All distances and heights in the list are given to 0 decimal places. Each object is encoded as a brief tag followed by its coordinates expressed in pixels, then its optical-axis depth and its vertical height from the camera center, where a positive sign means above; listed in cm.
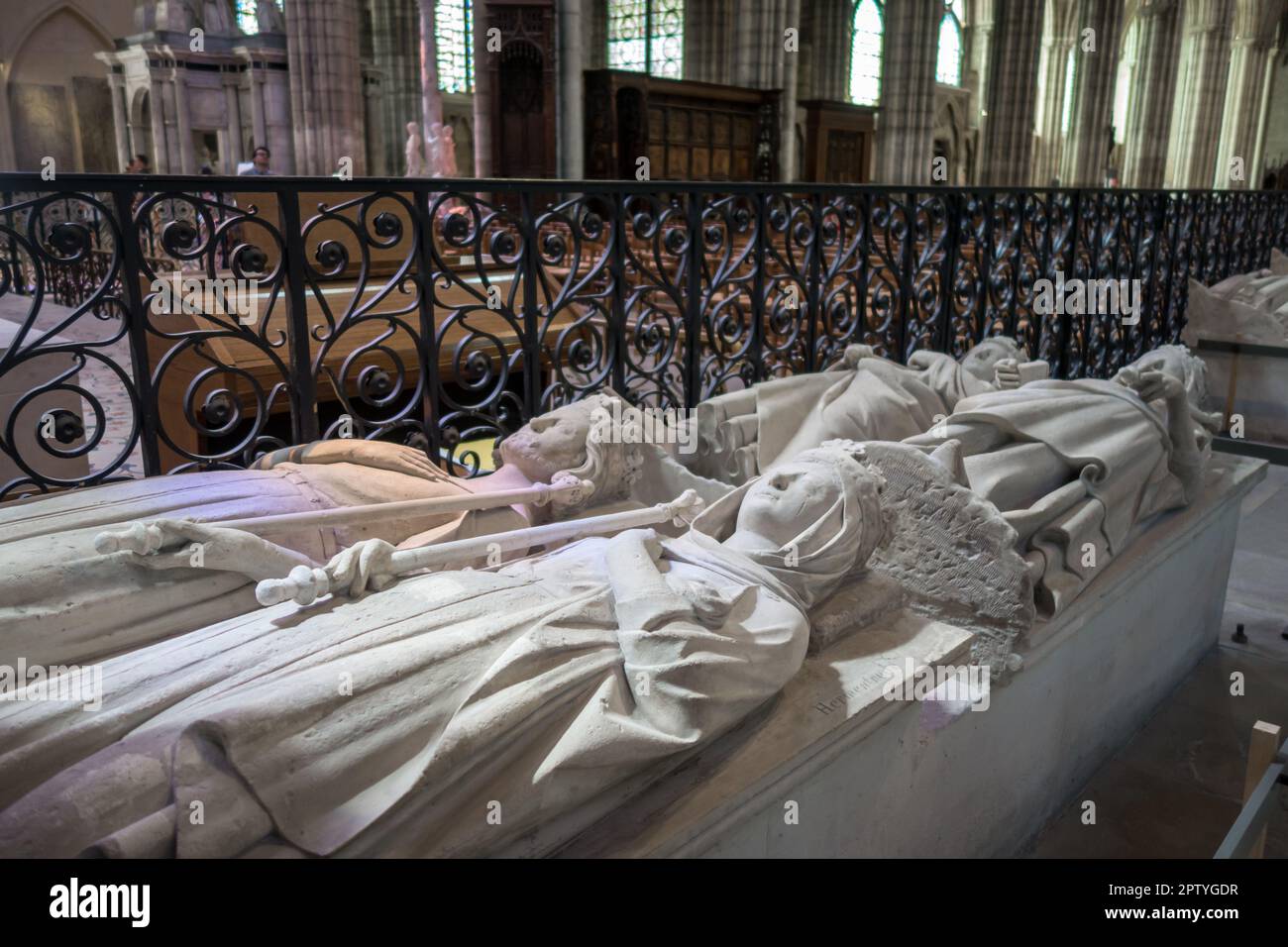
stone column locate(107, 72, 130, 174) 1331 +160
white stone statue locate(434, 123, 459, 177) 1136 +92
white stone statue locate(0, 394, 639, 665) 174 -65
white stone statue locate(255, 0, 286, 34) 1266 +283
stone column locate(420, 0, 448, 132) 1138 +192
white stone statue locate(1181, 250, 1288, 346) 700 -58
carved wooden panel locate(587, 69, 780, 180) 1309 +153
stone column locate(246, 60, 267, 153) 1215 +148
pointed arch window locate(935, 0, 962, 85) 2445 +474
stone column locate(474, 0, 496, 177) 1189 +166
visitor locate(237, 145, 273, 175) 957 +70
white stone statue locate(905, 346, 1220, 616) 279 -73
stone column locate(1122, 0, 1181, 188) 1990 +313
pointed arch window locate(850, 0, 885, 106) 2233 +428
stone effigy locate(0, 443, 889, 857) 133 -76
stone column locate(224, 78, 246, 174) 1284 +138
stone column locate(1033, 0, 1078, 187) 2406 +413
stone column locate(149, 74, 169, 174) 1274 +146
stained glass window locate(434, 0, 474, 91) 1973 +390
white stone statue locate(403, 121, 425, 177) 1117 +93
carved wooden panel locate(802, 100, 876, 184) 1755 +169
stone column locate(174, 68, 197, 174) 1268 +146
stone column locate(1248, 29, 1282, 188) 2812 +324
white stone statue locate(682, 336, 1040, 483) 327 -63
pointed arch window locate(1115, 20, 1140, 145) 2908 +457
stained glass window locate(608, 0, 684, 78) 1973 +409
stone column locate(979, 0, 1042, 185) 1742 +259
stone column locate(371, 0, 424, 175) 1788 +311
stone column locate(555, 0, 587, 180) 1130 +170
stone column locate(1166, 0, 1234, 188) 2062 +318
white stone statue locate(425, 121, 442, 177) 1139 +107
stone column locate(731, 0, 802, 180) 1370 +265
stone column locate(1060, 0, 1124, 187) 1812 +265
